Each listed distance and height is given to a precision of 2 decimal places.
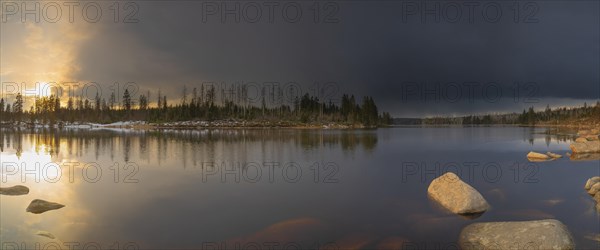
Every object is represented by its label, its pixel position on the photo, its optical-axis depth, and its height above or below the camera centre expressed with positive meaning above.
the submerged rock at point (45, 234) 13.79 -4.15
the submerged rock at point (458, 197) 16.94 -3.54
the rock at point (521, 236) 12.04 -3.84
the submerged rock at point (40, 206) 16.52 -3.77
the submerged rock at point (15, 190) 19.60 -3.56
